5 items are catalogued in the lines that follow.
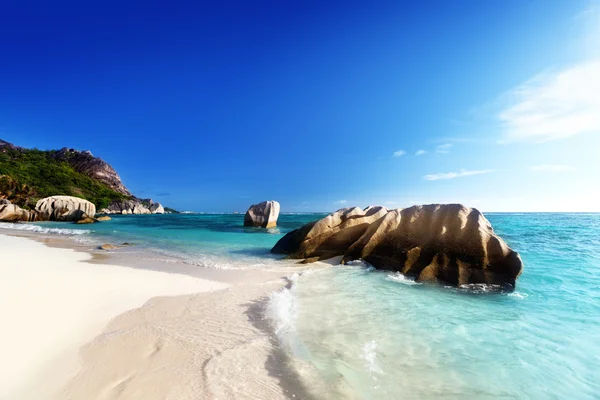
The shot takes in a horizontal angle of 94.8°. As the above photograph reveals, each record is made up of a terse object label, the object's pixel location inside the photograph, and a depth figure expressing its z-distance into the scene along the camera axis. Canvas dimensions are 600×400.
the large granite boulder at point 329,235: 13.25
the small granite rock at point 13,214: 40.66
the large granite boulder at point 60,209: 48.38
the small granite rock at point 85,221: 40.53
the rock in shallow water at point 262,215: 36.75
